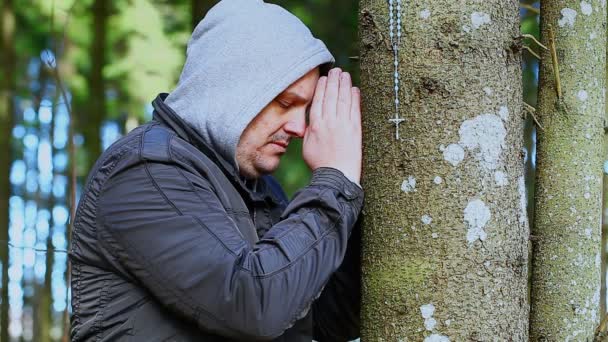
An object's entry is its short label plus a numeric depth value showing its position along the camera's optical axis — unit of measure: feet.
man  11.94
